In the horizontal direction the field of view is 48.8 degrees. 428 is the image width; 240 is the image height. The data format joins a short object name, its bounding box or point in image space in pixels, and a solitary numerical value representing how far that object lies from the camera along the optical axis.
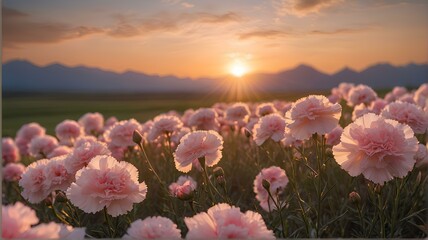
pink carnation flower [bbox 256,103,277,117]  2.19
